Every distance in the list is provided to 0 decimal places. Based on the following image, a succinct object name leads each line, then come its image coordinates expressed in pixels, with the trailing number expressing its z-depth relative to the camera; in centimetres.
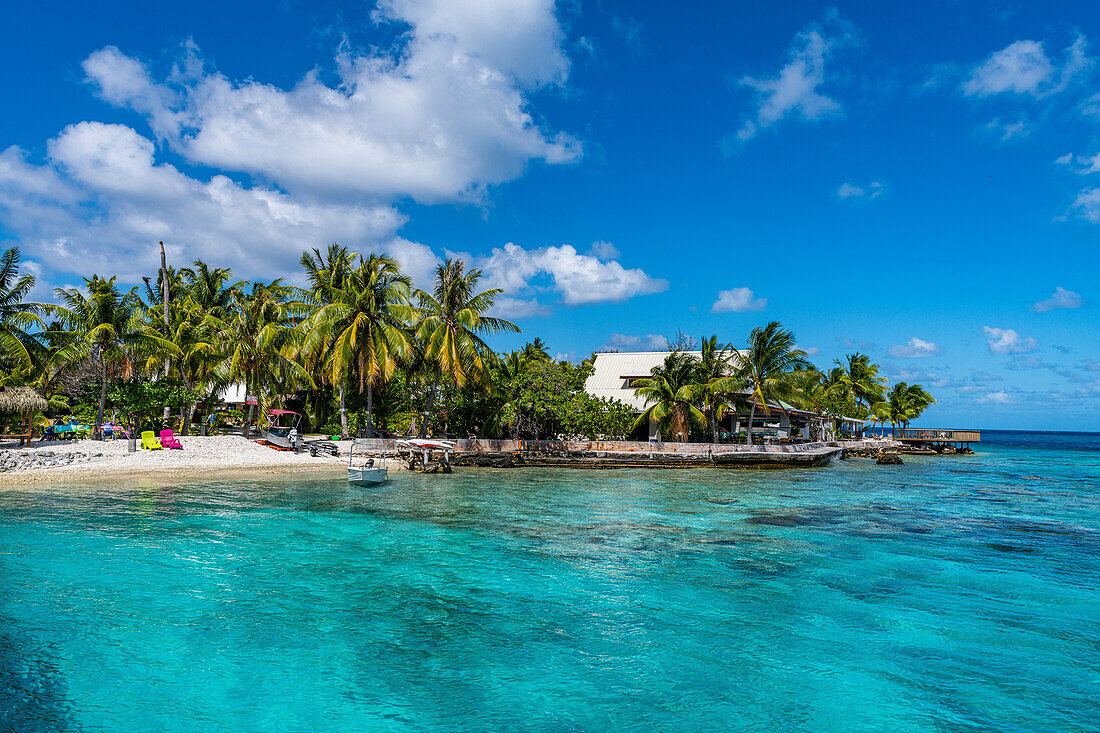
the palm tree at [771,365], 3591
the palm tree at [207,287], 4022
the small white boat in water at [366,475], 2333
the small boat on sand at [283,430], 3080
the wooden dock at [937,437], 6706
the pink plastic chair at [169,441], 2750
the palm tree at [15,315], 2573
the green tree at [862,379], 6341
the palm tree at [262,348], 3300
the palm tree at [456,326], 3319
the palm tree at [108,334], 2722
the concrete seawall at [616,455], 3344
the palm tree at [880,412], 6906
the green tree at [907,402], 7738
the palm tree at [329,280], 3345
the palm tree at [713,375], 3716
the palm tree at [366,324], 3209
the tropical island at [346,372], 2908
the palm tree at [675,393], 3659
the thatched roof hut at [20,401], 2412
